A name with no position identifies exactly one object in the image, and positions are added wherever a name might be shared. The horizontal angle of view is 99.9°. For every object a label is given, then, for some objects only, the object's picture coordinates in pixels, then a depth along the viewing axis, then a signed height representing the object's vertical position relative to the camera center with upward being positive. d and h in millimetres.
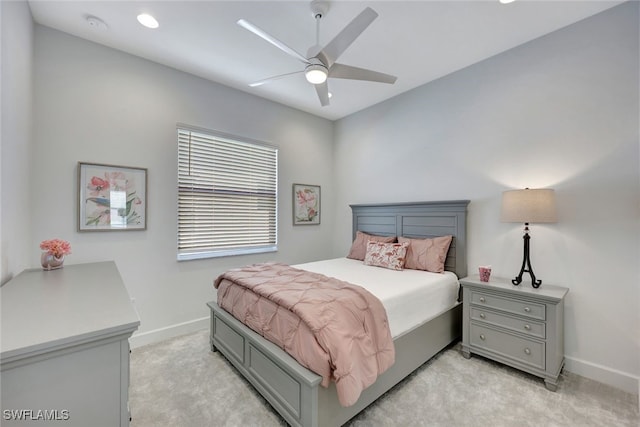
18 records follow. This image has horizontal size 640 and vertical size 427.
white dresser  797 -495
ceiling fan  1740 +1159
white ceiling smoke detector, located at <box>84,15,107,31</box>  2258 +1610
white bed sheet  2125 -665
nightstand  2154 -971
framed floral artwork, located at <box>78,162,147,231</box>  2549 +125
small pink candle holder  2596 -575
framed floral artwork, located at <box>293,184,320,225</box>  4191 +124
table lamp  2258 +61
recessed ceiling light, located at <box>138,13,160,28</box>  2238 +1618
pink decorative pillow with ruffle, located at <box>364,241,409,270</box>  3100 -502
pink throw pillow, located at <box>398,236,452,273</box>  2969 -464
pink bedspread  1526 -739
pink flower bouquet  1958 -282
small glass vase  1941 -378
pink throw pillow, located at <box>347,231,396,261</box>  3611 -417
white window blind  3221 +208
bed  1606 -1075
